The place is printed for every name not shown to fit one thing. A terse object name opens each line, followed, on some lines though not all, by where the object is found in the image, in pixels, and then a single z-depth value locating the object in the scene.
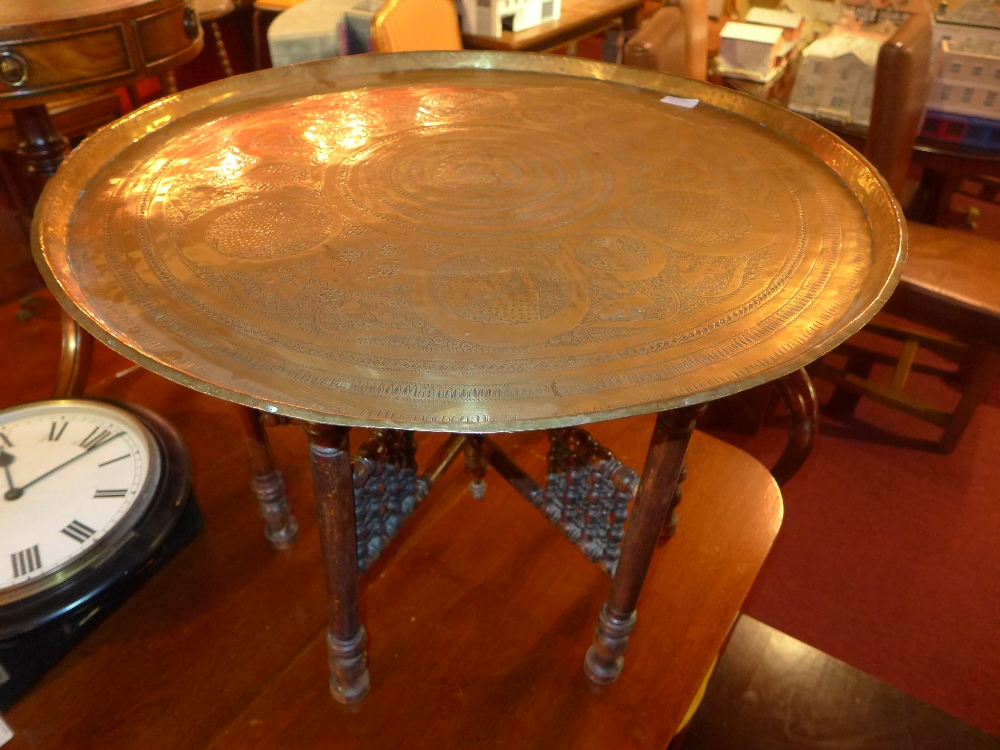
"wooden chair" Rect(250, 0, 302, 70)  3.22
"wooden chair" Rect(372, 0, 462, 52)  1.86
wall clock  0.99
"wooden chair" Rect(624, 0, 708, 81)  1.76
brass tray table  0.68
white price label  1.24
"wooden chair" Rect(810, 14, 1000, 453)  1.72
